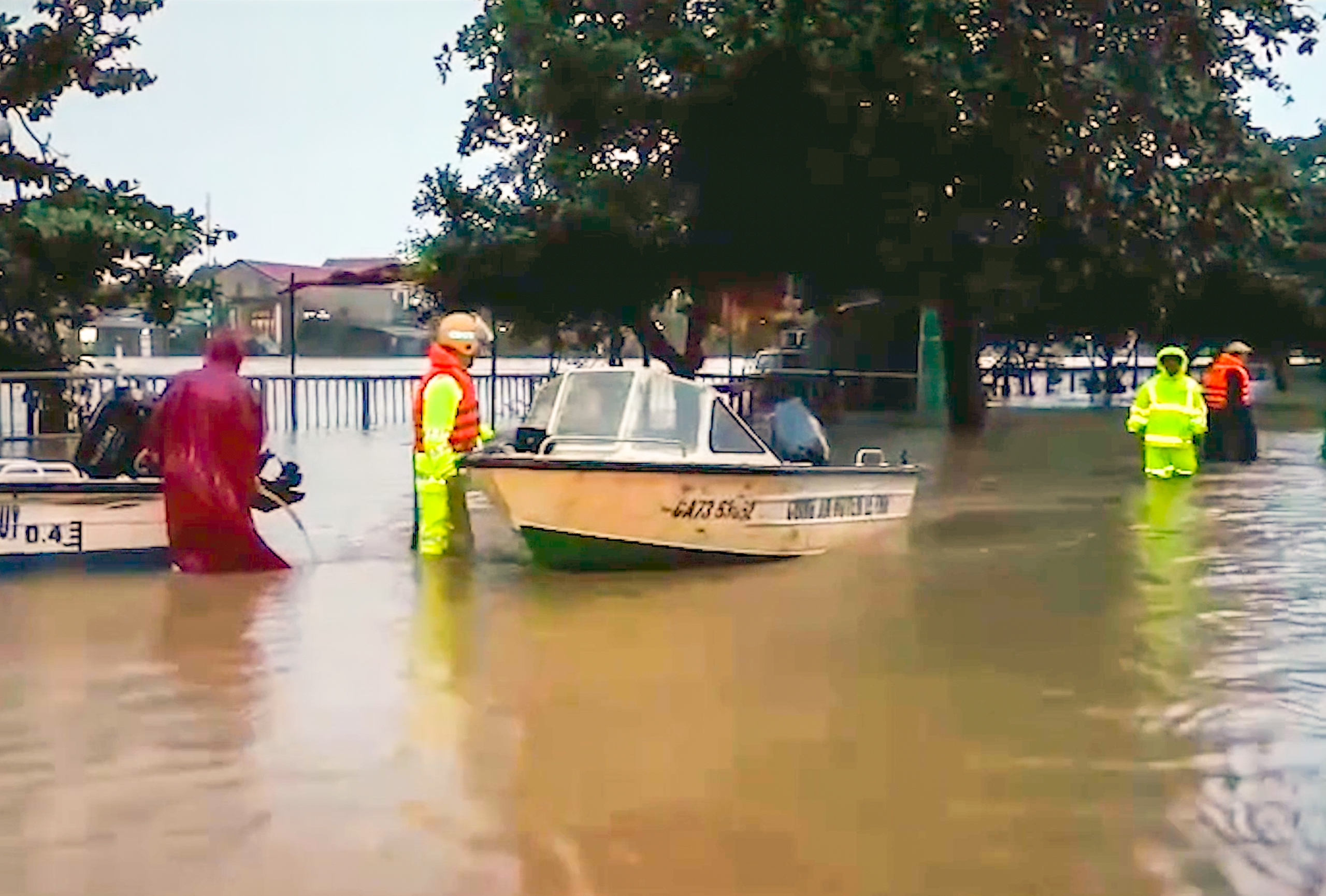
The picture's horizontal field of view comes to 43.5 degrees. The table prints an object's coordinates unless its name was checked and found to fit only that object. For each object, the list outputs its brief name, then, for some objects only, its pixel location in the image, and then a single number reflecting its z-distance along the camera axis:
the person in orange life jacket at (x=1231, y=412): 21.20
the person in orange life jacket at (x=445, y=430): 11.23
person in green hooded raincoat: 16.97
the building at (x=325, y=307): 24.59
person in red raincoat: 10.83
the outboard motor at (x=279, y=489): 11.71
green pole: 33.81
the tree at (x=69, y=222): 20.45
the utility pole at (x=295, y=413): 28.34
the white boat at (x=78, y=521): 11.00
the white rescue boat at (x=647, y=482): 10.72
